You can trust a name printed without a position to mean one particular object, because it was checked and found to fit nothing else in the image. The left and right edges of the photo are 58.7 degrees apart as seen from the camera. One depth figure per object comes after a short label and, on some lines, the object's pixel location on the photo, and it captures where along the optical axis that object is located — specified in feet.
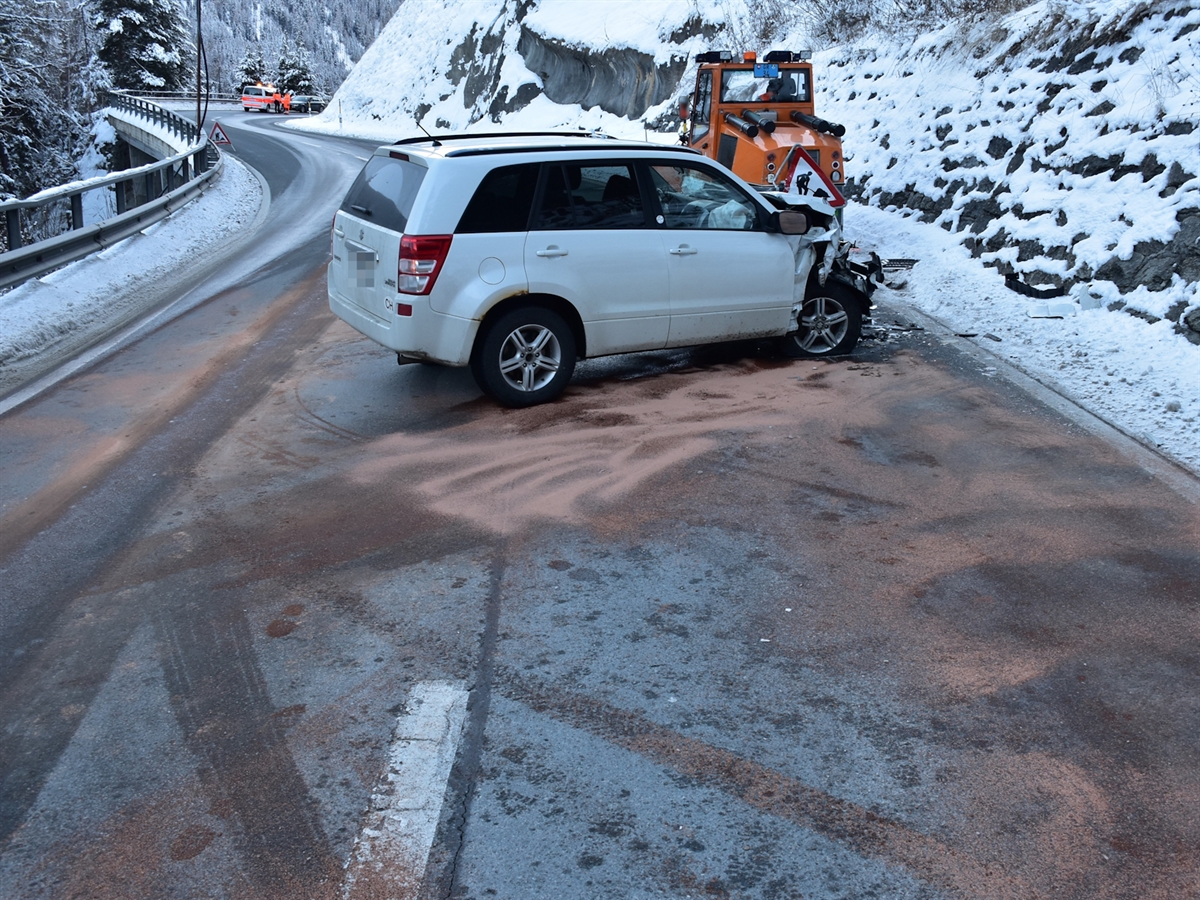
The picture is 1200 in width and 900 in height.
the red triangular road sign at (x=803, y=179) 43.34
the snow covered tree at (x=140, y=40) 225.35
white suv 24.81
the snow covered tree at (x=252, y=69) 331.36
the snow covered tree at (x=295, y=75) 308.40
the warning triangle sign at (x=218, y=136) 103.40
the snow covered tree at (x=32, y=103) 95.35
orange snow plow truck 47.91
